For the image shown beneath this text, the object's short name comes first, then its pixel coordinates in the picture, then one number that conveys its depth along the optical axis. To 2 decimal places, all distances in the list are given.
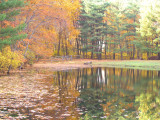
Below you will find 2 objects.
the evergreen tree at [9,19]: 18.64
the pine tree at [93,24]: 50.19
